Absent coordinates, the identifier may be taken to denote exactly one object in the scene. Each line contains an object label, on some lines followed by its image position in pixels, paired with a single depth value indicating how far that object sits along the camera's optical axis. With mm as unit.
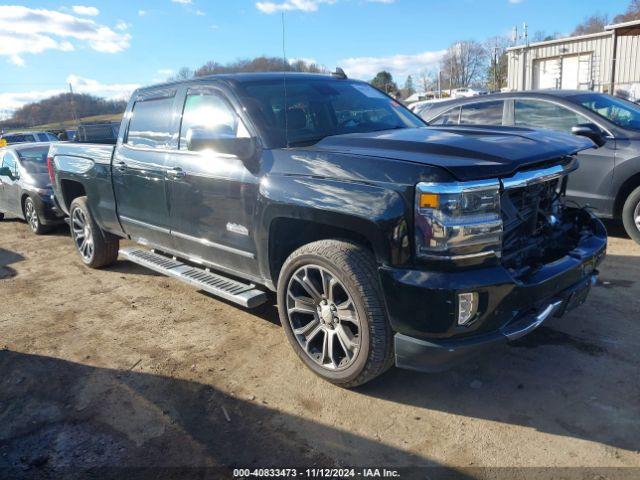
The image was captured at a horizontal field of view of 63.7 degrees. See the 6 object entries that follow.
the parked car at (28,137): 24734
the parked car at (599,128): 5586
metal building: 27906
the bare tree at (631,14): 55719
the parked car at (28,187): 8164
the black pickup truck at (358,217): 2639
